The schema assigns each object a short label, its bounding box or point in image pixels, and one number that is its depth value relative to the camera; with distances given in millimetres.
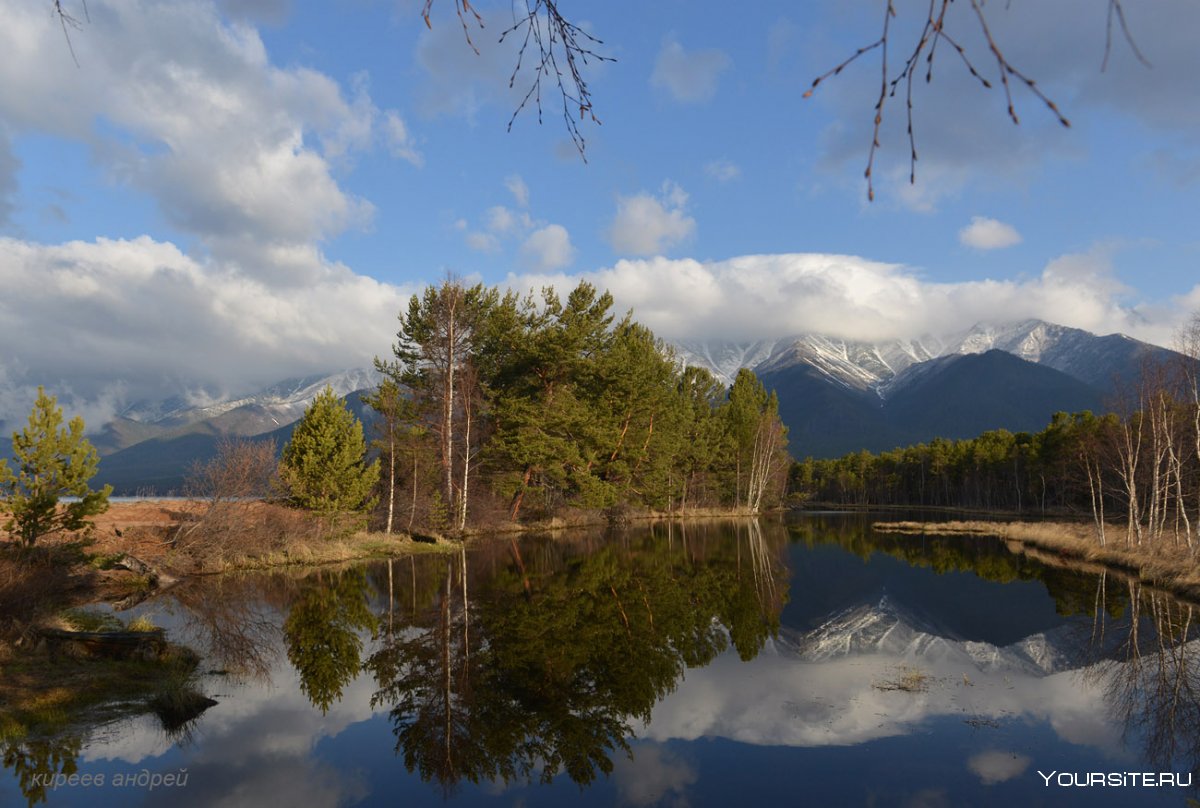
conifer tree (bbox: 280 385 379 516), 28861
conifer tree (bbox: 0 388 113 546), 15961
